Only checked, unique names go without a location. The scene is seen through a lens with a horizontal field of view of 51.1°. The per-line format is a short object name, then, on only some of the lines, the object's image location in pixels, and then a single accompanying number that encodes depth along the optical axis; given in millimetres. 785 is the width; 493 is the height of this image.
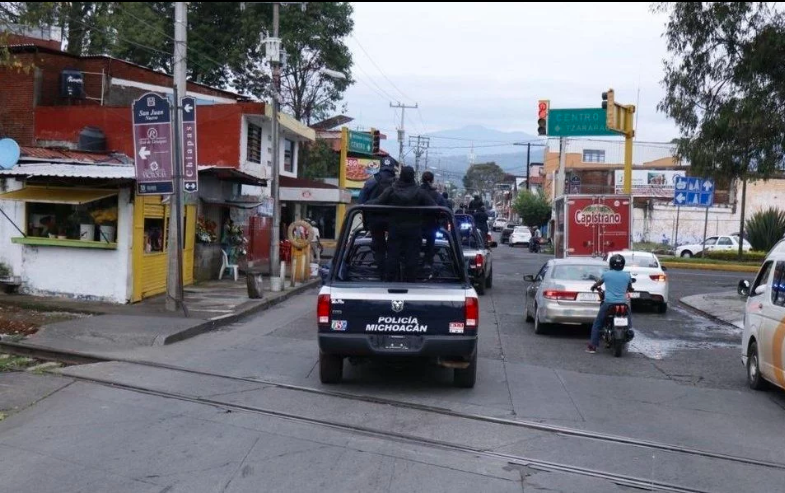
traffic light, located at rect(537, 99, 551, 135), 29453
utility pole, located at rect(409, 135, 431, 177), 84375
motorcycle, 12680
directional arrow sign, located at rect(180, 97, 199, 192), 15586
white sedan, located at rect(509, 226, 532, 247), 60906
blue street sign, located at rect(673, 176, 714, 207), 34031
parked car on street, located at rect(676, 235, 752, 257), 43281
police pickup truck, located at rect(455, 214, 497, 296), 20875
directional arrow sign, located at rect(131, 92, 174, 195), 15039
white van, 9312
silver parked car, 14555
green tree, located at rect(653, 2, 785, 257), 19203
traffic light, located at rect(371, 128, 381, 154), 41594
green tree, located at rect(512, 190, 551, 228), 64938
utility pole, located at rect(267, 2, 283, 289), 22266
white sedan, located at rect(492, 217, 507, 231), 85525
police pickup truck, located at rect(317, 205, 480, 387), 8883
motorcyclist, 12797
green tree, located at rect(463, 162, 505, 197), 134000
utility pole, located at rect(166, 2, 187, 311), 15312
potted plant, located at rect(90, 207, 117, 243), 16828
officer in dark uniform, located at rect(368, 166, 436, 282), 9648
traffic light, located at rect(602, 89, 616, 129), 26281
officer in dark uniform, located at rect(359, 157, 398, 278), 9969
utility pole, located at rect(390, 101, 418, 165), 63125
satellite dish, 15305
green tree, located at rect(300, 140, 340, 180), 52469
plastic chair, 24078
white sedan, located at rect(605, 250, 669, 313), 18984
